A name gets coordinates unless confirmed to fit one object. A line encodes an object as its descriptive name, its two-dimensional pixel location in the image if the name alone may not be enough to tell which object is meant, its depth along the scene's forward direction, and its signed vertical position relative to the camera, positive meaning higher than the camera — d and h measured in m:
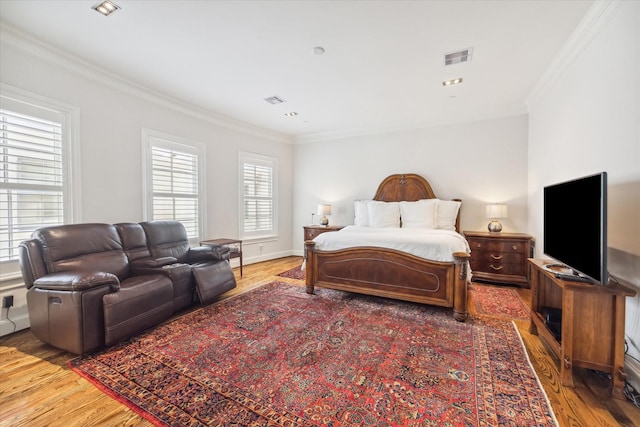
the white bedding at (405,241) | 2.84 -0.38
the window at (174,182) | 3.71 +0.41
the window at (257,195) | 5.20 +0.28
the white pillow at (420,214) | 4.46 -0.08
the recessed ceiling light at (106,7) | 2.08 +1.63
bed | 2.72 -0.77
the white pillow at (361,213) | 5.02 -0.08
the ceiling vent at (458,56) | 2.73 +1.65
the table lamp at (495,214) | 4.01 -0.07
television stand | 1.59 -0.77
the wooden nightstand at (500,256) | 3.79 -0.70
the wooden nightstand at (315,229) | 5.29 -0.42
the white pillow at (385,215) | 4.75 -0.11
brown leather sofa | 2.04 -0.69
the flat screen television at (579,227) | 1.55 -0.12
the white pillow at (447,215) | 4.43 -0.10
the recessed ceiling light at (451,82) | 3.36 +1.66
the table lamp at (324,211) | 5.55 -0.05
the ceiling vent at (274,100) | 3.92 +1.68
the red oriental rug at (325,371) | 1.48 -1.15
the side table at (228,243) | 4.11 -0.56
